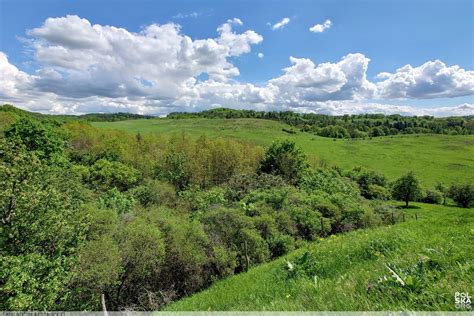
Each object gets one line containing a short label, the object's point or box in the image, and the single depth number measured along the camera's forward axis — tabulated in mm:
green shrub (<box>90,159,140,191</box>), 54500
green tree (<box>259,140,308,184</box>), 62531
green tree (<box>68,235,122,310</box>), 18250
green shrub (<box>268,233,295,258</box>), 25562
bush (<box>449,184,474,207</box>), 85188
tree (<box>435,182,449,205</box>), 90375
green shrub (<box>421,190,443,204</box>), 89625
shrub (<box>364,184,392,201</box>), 86625
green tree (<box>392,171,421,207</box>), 88688
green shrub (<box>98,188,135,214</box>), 35522
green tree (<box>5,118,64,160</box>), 53553
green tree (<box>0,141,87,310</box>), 13594
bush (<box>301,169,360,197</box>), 48500
